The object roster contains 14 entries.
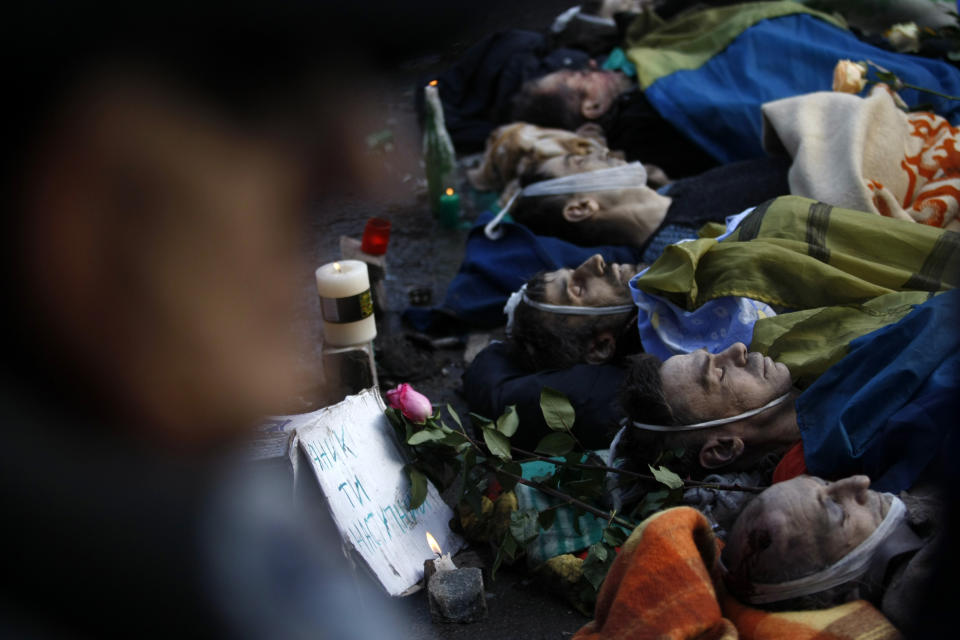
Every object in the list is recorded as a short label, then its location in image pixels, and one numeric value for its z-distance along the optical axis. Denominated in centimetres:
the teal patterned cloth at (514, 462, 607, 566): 231
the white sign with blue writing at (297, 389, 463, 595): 220
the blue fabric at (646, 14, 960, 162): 460
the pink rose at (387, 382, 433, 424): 246
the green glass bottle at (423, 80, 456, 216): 507
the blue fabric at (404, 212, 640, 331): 388
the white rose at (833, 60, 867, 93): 403
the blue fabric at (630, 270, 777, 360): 272
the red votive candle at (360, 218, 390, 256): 385
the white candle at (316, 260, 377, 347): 290
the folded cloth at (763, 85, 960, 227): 326
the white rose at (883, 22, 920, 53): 495
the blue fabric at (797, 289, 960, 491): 186
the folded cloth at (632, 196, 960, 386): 245
